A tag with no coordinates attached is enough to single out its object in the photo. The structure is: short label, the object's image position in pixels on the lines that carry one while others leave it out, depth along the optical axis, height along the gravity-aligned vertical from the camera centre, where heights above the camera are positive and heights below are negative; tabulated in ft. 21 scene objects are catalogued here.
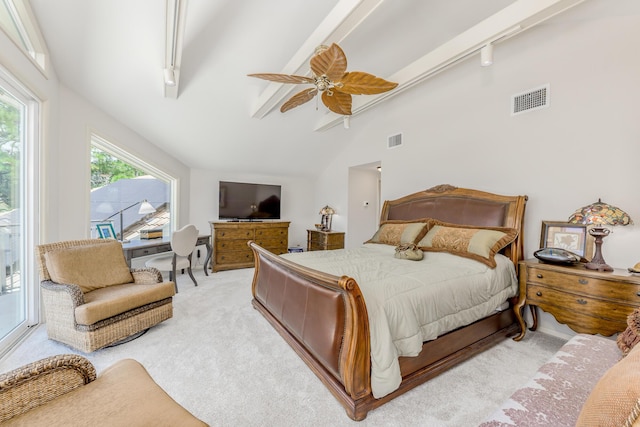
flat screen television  17.74 +0.49
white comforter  5.17 -2.04
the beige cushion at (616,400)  1.79 -1.41
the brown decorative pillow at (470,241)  8.42 -1.02
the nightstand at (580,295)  6.33 -2.19
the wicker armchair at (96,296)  7.02 -2.71
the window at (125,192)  12.64 +0.75
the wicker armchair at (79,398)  2.98 -2.47
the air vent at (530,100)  8.98 +4.06
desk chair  12.18 -2.29
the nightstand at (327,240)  17.56 -2.14
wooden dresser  16.26 -2.11
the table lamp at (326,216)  18.45 -0.53
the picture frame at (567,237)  8.13 -0.79
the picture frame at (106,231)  11.94 -1.20
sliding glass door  7.30 -0.19
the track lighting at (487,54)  7.68 +4.72
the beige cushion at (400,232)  10.79 -0.93
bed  5.09 -2.75
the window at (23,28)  6.87 +5.08
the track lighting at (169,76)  8.52 +4.36
